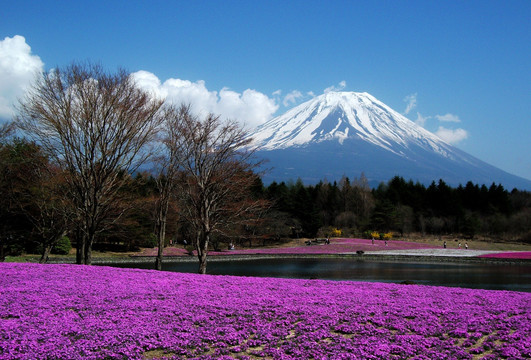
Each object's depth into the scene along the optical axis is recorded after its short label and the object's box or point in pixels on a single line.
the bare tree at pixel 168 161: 25.11
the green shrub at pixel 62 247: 45.22
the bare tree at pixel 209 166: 24.42
